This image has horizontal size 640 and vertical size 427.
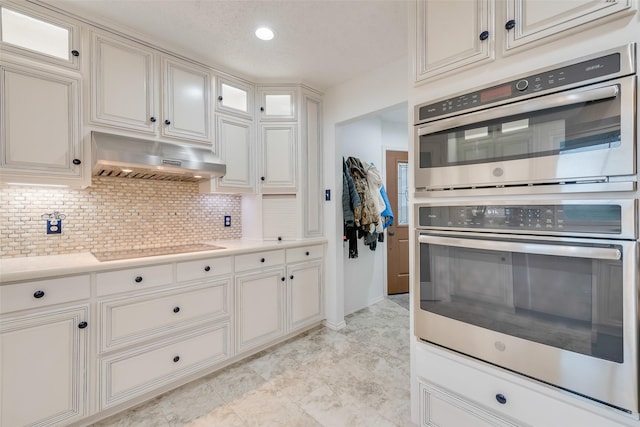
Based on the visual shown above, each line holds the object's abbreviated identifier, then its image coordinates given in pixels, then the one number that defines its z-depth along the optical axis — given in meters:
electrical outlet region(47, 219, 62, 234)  1.88
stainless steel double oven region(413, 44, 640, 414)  0.91
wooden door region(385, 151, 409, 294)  3.92
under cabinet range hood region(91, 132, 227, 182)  1.77
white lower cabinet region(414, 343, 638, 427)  0.99
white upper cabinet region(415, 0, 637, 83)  0.98
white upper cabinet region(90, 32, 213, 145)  1.87
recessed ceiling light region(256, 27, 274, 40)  1.98
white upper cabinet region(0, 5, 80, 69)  1.59
